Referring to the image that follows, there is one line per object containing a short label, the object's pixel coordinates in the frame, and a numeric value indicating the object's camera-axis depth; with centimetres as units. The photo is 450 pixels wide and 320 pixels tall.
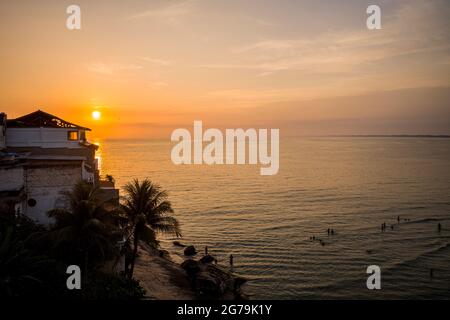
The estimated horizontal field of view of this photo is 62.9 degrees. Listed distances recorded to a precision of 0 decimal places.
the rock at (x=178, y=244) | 5431
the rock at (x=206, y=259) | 4497
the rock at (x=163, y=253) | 4711
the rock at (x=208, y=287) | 3584
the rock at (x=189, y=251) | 5006
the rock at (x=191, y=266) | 4019
